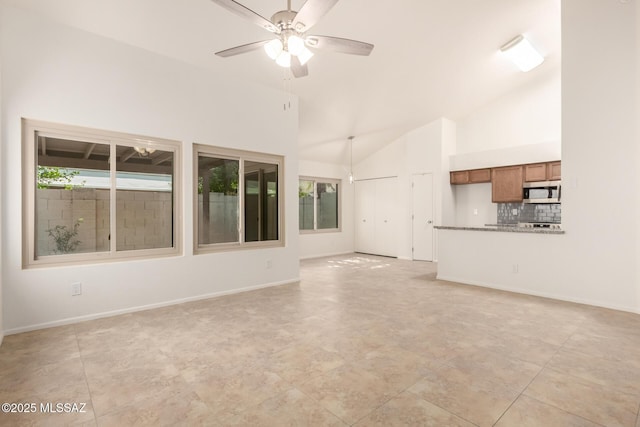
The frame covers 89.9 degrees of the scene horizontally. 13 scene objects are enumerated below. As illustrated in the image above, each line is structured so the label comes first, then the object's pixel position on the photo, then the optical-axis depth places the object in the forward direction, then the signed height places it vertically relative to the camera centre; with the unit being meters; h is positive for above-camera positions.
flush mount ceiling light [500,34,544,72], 4.82 +2.54
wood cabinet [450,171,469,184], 7.04 +0.81
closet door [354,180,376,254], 8.77 -0.07
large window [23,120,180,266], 3.30 +0.22
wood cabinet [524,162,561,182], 5.77 +0.76
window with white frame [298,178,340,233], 8.27 +0.25
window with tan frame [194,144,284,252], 4.45 +0.23
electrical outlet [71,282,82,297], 3.39 -0.79
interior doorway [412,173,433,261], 7.47 -0.09
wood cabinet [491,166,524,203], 6.19 +0.58
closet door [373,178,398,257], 8.26 -0.09
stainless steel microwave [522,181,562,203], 5.86 +0.40
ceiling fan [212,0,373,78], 2.15 +1.38
